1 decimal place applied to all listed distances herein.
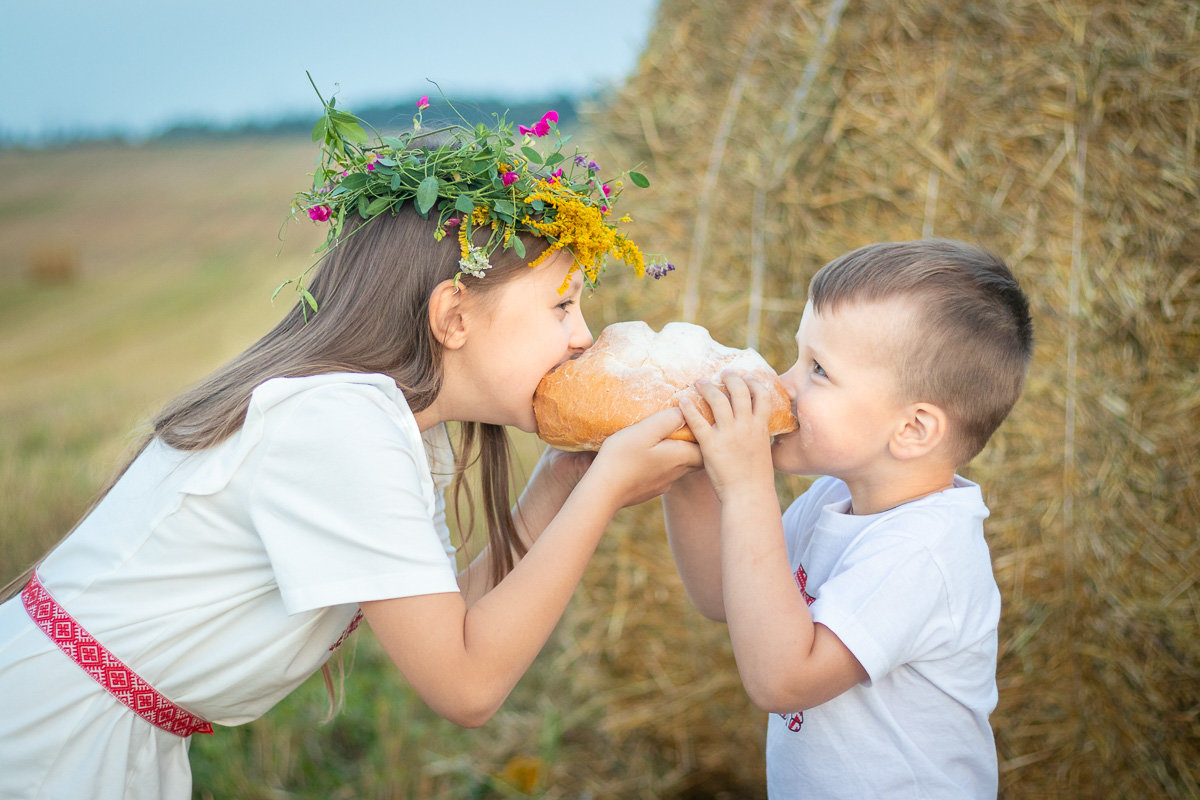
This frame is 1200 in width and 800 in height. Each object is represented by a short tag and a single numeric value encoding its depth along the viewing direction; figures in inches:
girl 63.0
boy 62.7
